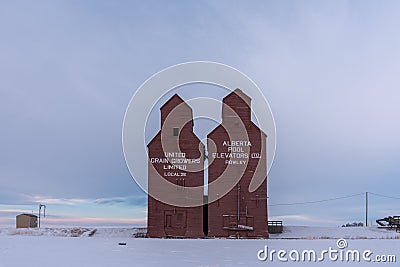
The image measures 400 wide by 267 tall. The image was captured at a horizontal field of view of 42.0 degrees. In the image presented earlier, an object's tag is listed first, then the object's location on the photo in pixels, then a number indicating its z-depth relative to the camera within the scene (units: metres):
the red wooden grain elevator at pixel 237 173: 35.72
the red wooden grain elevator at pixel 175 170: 35.81
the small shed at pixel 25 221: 42.97
